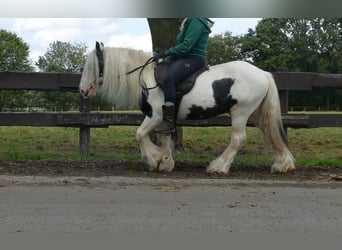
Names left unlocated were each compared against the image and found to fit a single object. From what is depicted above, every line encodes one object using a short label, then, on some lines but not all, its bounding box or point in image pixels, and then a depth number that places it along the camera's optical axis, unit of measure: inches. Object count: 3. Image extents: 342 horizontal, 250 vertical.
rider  247.8
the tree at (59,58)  2247.4
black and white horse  255.6
